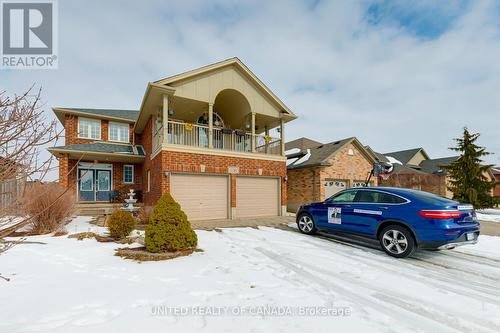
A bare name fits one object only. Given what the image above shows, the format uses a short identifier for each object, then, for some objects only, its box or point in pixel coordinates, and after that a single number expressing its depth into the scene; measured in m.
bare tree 2.07
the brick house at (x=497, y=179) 34.06
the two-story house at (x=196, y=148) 10.52
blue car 5.04
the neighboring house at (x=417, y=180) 21.42
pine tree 17.84
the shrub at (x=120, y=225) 6.82
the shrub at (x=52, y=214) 6.93
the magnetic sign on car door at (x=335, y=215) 6.89
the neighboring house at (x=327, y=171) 14.76
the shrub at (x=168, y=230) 5.55
